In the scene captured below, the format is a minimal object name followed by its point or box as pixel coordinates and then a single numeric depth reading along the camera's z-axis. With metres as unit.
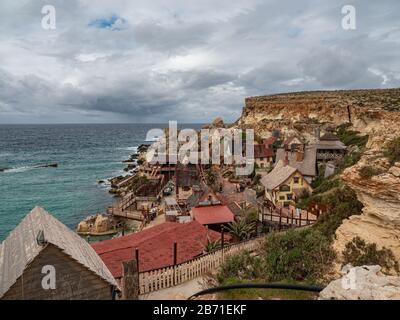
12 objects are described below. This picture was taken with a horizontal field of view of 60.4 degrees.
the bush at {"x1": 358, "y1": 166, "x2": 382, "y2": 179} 13.88
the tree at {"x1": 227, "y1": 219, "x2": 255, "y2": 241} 24.53
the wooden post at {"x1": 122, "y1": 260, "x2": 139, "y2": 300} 12.05
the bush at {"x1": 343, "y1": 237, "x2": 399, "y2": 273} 13.28
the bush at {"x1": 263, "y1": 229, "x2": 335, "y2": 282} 14.41
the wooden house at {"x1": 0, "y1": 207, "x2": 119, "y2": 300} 11.92
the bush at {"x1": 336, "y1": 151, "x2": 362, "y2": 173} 35.94
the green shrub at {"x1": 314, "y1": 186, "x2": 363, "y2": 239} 18.88
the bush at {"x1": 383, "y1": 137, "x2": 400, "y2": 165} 14.39
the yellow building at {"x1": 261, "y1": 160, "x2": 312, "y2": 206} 37.06
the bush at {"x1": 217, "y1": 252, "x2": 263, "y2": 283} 14.61
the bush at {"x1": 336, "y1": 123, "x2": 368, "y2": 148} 54.19
